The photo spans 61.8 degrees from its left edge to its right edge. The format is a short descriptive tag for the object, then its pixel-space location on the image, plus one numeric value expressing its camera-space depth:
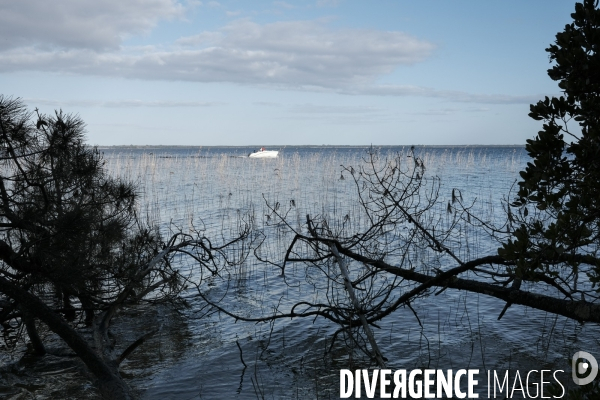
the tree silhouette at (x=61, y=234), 4.20
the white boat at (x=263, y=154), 68.62
